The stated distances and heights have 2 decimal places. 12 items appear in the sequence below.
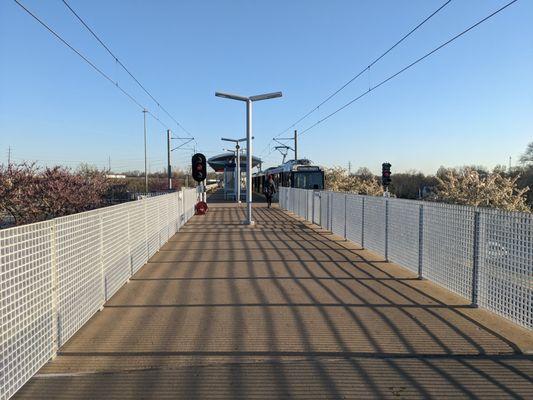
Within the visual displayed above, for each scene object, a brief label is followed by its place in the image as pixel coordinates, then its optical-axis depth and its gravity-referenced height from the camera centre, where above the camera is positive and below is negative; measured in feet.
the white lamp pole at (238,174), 113.82 +1.59
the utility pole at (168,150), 150.86 +9.42
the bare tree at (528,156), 268.15 +12.55
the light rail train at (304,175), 104.99 +1.24
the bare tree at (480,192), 48.93 -1.07
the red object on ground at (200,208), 83.05 -4.22
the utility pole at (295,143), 159.12 +11.58
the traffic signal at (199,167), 71.20 +1.96
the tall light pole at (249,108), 65.32 +9.24
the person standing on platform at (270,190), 100.17 -1.69
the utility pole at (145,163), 162.67 +5.97
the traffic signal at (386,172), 104.84 +1.80
